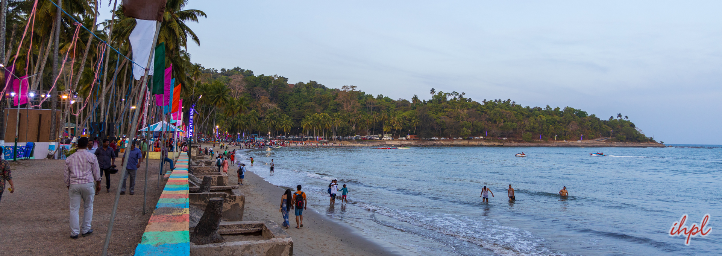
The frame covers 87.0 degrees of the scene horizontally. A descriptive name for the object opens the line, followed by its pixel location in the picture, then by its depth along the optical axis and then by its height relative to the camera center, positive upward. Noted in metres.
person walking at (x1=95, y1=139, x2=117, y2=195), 9.55 -0.74
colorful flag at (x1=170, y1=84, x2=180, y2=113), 15.85 +1.36
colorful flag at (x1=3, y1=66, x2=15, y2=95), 16.15 +2.02
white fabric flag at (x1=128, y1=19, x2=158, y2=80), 6.58 +1.62
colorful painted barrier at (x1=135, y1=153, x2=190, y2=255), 4.77 -1.44
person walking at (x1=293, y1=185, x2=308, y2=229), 12.15 -2.13
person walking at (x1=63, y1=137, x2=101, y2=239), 5.43 -0.74
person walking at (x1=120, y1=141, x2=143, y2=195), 9.79 -0.92
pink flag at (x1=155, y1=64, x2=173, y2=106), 11.99 +1.34
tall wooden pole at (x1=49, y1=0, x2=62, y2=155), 20.11 +1.47
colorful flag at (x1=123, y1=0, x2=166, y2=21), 5.03 +1.62
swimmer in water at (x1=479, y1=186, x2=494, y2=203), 21.96 -3.09
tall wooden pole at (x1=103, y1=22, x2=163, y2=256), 4.14 -0.25
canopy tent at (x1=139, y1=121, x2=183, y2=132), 21.62 +0.19
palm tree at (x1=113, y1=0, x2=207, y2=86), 25.00 +7.03
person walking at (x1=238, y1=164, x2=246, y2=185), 23.84 -2.66
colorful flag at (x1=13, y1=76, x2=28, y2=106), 18.11 +1.68
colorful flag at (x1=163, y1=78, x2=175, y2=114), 12.55 +1.19
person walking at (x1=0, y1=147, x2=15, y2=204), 6.27 -0.80
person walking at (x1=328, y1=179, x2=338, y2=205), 18.33 -2.62
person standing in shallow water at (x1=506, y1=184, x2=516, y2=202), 23.19 -3.20
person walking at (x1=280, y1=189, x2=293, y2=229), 11.67 -2.14
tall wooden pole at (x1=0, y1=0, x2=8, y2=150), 13.71 +3.59
